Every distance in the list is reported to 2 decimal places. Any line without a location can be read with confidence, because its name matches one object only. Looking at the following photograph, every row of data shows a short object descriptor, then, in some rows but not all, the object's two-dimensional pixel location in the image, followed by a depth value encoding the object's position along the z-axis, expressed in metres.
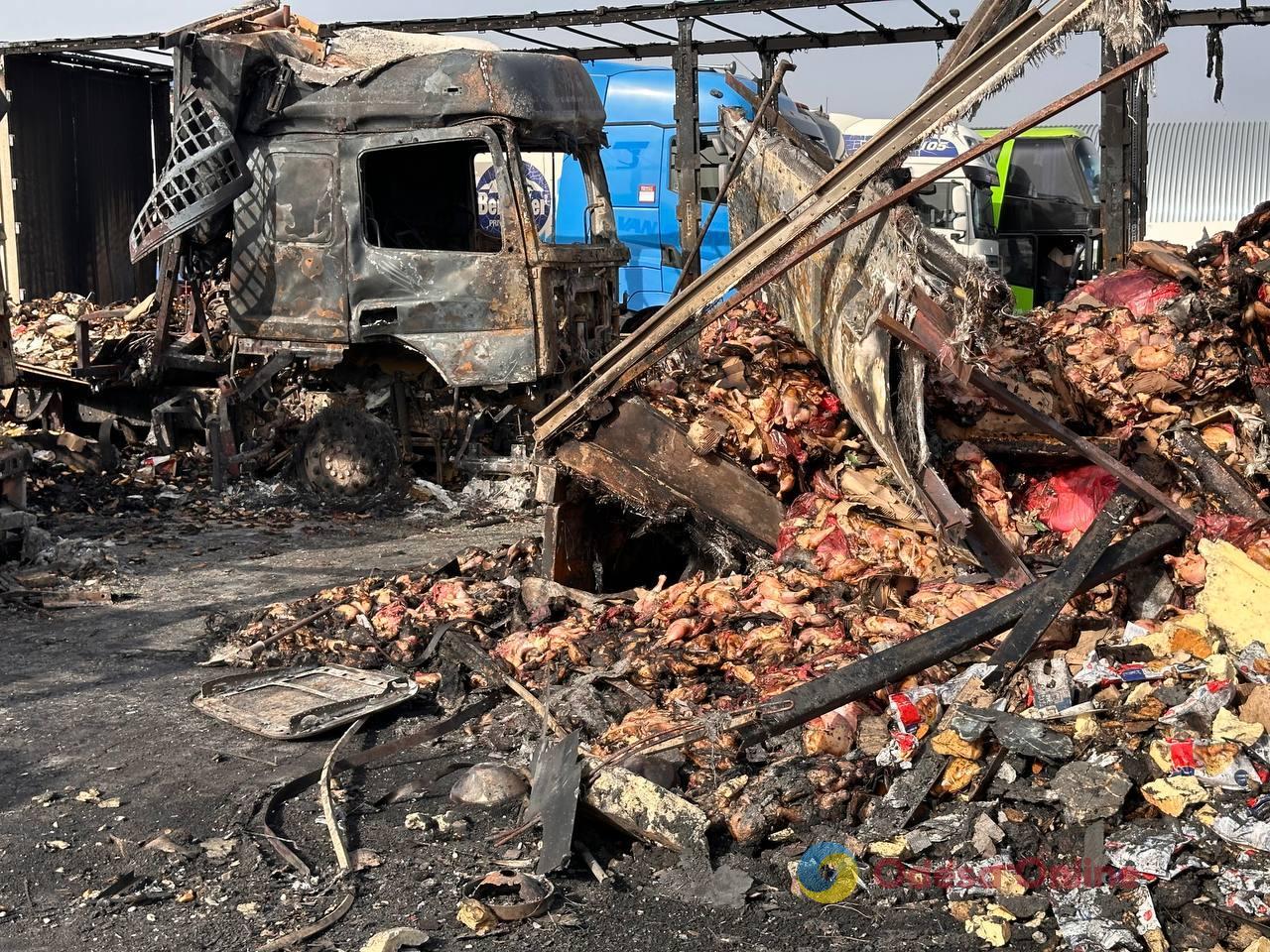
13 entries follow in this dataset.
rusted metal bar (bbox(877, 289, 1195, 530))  5.01
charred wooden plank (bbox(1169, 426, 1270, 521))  5.40
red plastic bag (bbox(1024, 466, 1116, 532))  5.86
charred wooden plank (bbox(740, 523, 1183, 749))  4.39
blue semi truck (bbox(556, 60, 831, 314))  13.67
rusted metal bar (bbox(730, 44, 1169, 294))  3.99
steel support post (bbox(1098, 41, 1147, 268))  11.30
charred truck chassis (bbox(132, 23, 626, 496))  8.81
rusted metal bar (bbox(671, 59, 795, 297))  6.24
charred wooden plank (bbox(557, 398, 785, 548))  6.09
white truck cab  14.91
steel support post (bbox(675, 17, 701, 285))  12.55
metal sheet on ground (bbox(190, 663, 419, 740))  5.33
